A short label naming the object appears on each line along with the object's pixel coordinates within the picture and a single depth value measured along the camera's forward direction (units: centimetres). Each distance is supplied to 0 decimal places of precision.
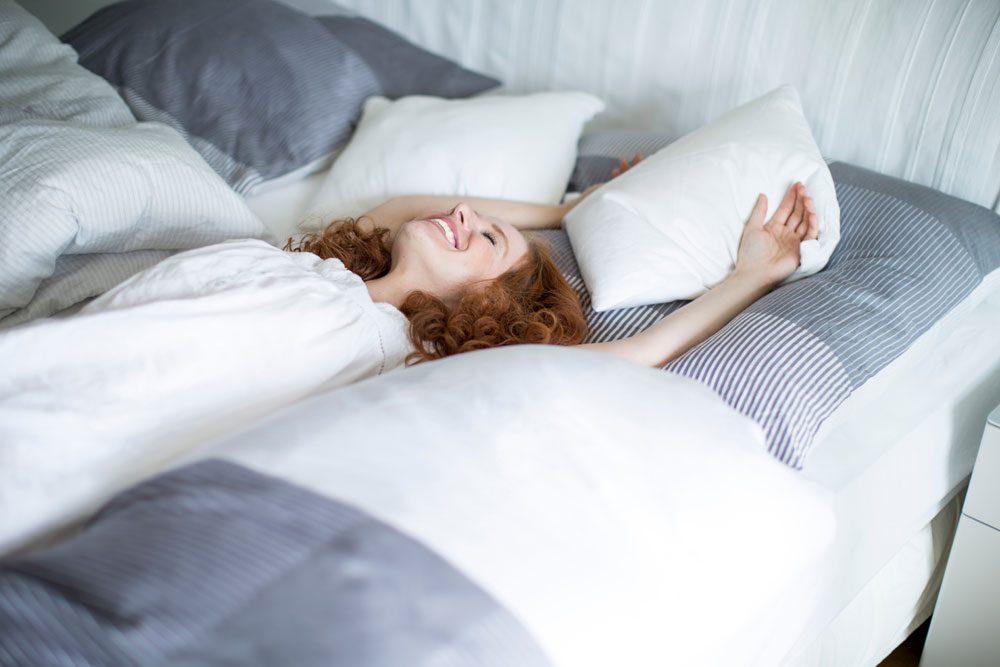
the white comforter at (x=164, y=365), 94
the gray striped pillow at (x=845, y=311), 112
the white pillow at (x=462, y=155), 179
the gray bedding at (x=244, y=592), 66
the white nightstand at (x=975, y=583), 127
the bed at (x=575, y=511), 70
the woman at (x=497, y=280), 131
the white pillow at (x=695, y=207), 138
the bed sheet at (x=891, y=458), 112
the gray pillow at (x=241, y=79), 192
